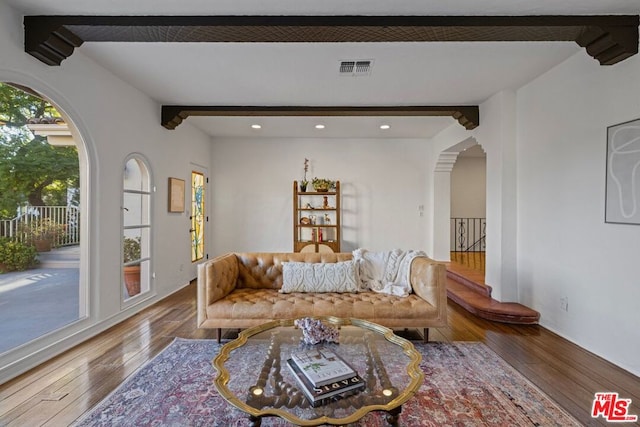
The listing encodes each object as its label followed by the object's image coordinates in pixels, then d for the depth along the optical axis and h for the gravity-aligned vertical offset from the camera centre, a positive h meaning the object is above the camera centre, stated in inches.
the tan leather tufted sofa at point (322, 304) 114.1 -34.3
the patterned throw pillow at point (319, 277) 129.0 -27.2
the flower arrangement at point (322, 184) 241.9 +23.3
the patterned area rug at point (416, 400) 74.4 -50.1
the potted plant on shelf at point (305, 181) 243.4 +26.4
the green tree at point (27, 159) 96.7 +18.7
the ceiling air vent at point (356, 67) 124.0 +61.2
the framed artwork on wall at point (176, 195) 186.9 +11.5
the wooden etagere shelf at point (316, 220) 243.0 -5.3
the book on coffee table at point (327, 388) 58.6 -34.6
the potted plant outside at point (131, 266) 151.2 -27.0
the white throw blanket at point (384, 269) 131.3 -24.4
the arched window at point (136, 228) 149.8 -8.0
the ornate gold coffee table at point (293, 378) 56.0 -35.4
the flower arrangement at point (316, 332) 82.7 -32.5
